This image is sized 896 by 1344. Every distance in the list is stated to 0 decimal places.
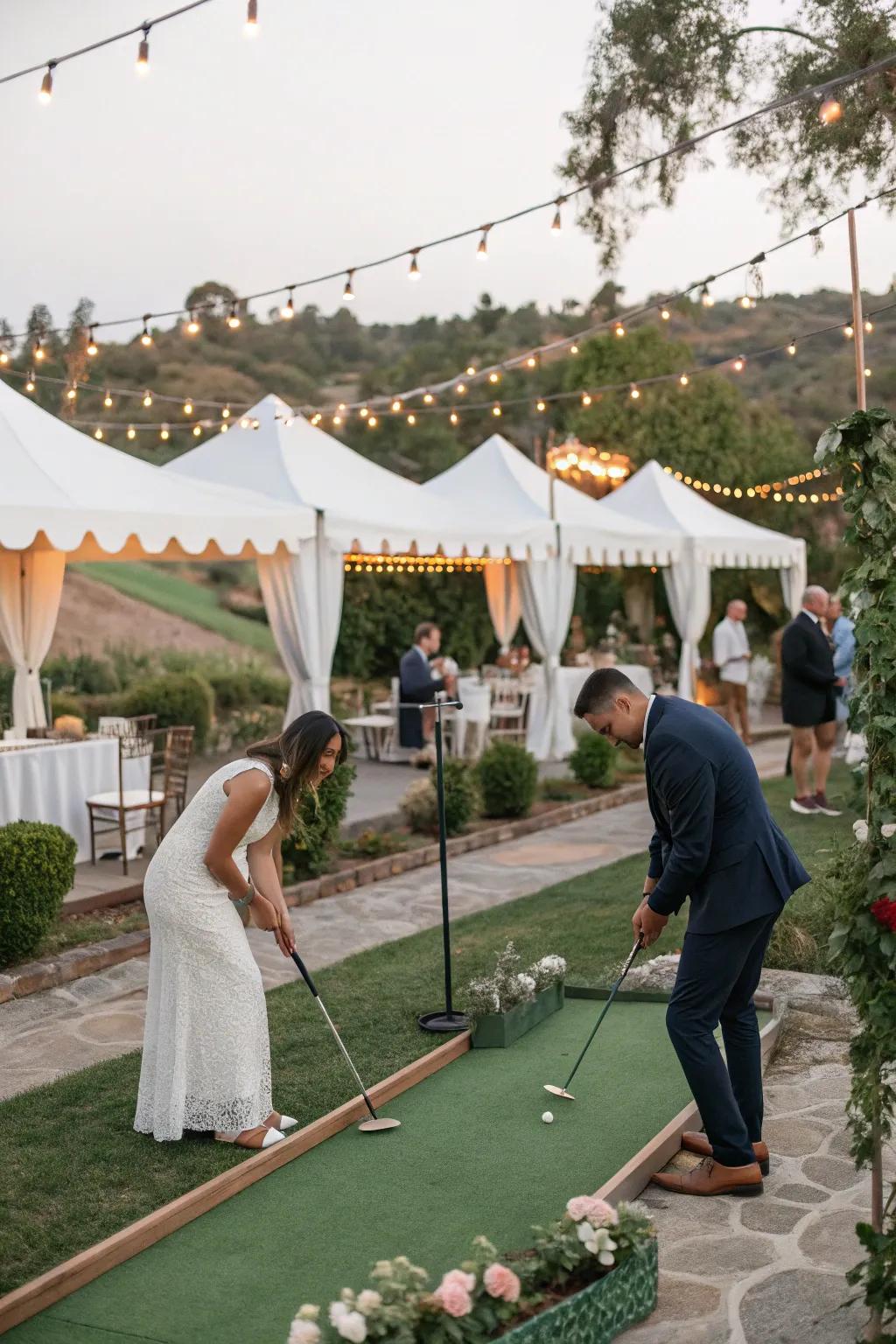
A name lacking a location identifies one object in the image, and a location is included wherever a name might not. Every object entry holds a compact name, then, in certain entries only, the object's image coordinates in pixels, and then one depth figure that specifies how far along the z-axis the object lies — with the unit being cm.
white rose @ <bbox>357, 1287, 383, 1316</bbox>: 268
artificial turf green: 325
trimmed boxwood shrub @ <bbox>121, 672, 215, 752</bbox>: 1415
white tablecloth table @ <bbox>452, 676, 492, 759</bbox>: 1293
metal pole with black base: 525
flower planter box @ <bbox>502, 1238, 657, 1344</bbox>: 288
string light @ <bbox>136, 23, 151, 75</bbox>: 544
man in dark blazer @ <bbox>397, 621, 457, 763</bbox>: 1237
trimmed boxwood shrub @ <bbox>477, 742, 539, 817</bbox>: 1051
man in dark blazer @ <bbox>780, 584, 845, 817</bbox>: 971
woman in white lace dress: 419
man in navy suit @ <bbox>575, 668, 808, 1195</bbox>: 371
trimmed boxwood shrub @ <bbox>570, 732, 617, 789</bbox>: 1194
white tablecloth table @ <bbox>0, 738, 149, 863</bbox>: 808
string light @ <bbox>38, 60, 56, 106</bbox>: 570
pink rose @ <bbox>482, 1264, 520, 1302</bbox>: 283
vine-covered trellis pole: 303
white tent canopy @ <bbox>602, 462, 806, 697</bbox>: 1524
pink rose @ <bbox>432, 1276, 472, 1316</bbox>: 272
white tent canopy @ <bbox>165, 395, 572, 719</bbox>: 1034
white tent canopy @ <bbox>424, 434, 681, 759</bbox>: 1365
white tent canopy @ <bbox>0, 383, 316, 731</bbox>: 826
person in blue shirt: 1080
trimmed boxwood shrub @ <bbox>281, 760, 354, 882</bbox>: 823
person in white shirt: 1367
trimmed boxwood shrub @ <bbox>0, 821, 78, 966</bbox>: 639
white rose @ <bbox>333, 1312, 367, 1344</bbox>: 262
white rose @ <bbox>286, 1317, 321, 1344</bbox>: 261
